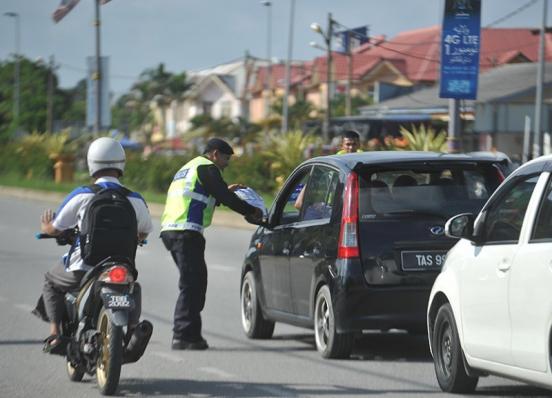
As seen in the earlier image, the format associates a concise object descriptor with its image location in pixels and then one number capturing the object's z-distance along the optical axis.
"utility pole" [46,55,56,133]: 101.04
